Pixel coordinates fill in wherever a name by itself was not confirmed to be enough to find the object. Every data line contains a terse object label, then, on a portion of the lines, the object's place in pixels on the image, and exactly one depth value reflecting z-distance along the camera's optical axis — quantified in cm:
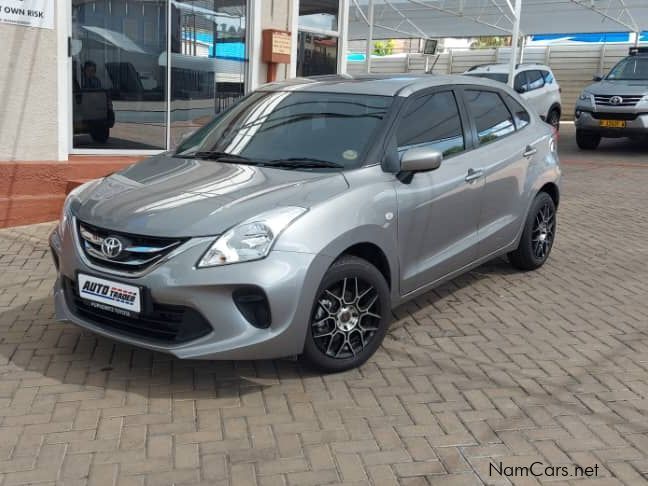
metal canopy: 2258
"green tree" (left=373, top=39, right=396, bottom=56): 7072
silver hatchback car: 357
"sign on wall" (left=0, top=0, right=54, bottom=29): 717
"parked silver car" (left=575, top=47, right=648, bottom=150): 1412
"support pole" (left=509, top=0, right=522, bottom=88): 1404
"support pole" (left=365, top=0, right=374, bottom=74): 1738
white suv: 1636
